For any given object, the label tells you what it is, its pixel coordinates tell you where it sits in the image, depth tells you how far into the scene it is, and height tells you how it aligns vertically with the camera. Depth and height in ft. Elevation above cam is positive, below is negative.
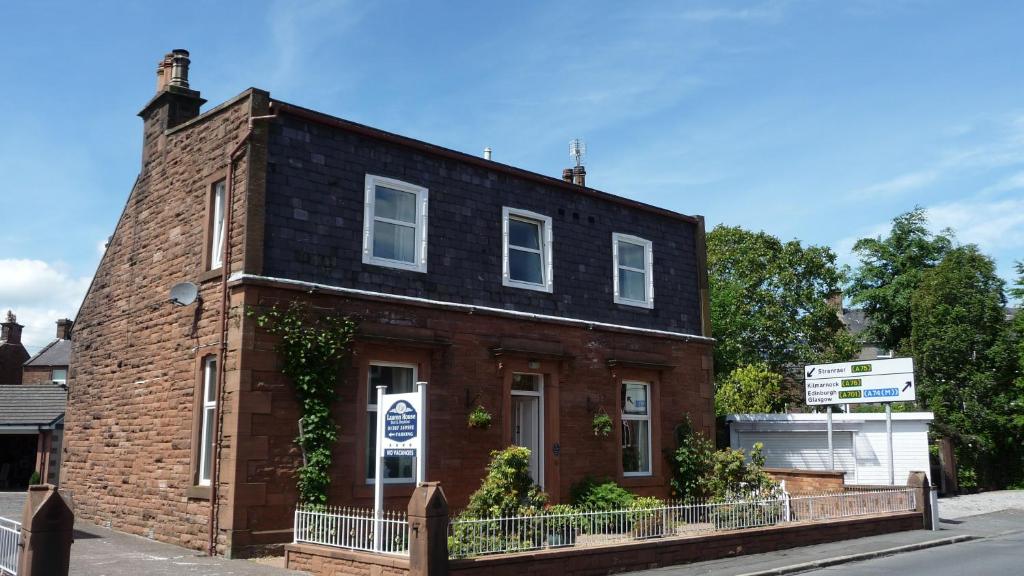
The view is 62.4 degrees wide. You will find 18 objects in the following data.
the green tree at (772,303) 123.85 +19.85
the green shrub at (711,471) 60.49 -2.40
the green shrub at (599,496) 56.80 -3.84
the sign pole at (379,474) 36.94 -1.58
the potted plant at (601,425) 60.44 +0.95
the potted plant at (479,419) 52.44 +1.20
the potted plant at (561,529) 40.22 -4.27
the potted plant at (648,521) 44.52 -4.34
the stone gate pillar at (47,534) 31.35 -3.54
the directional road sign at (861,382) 74.38 +5.14
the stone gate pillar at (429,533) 33.96 -3.78
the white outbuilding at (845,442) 80.48 -0.33
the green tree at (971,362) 107.86 +9.88
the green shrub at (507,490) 44.50 -2.74
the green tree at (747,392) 103.86 +5.77
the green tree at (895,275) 125.70 +24.63
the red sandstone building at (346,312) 45.29 +7.60
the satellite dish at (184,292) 48.29 +8.26
